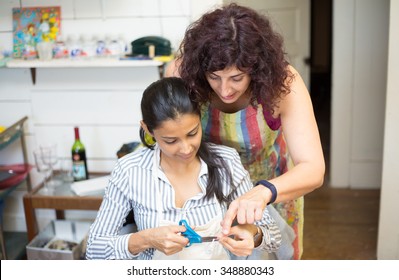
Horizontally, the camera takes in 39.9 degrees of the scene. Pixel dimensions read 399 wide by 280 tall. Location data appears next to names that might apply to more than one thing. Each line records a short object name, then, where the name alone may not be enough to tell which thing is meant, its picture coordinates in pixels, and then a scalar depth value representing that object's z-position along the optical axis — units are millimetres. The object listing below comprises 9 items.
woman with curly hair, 1573
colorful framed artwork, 2844
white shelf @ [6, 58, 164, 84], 2646
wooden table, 2703
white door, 3447
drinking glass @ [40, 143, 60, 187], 2855
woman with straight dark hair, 1656
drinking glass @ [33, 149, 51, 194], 2848
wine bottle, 2867
